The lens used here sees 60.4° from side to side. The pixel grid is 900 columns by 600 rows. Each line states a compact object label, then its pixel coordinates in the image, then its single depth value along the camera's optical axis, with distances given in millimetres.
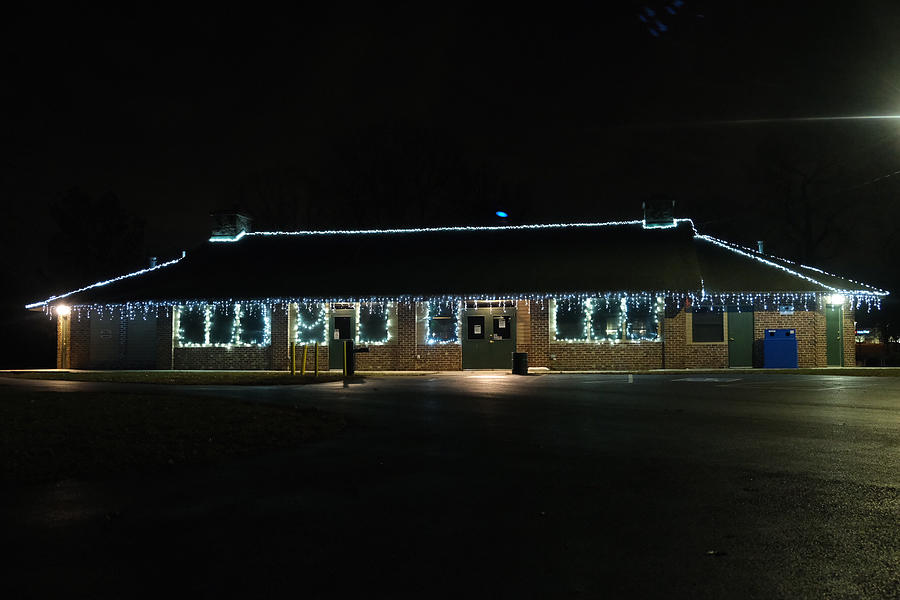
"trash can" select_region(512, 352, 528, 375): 24500
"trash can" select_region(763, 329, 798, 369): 25891
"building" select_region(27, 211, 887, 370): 26266
